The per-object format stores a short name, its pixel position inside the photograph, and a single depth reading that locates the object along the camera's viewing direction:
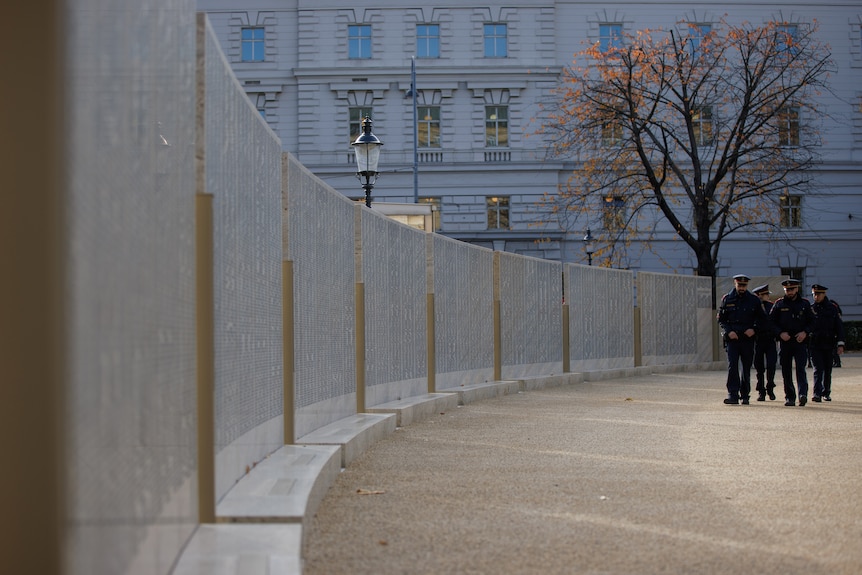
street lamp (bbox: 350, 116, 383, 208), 22.05
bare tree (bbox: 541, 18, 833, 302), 36.94
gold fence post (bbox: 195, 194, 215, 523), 5.50
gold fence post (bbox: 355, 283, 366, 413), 12.22
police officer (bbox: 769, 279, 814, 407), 18.16
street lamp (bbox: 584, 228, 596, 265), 46.09
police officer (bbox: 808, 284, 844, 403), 18.66
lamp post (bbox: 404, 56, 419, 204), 47.27
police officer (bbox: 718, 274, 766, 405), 18.28
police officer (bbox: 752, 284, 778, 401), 19.45
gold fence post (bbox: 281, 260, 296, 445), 8.73
